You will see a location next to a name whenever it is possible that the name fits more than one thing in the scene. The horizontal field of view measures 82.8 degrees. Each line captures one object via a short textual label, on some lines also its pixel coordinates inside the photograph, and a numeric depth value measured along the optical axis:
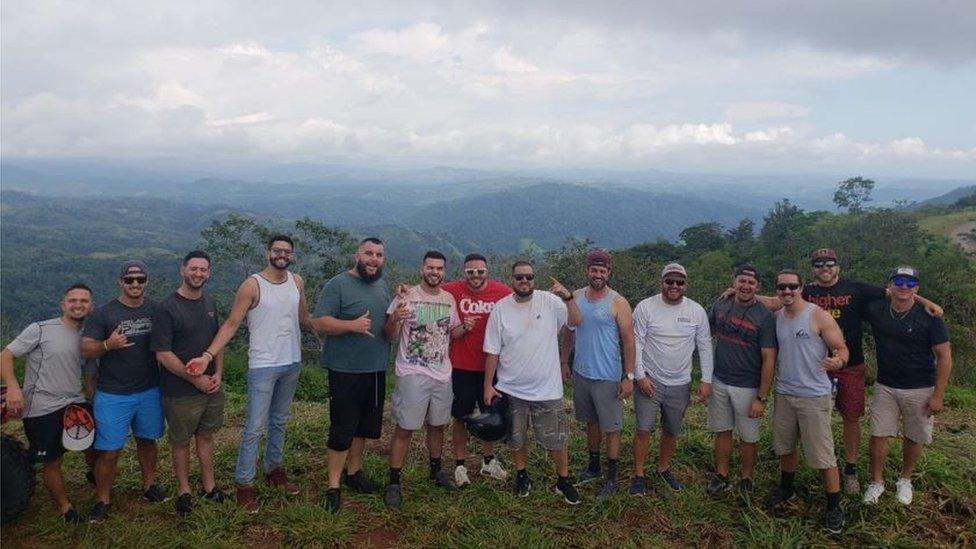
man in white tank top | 4.22
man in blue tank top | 4.52
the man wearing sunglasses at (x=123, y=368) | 4.05
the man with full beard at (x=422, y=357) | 4.46
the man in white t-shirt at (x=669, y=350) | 4.55
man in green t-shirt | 4.34
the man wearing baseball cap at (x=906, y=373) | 4.20
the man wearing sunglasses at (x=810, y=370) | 4.23
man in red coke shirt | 4.64
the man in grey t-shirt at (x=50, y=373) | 4.05
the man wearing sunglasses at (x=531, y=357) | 4.47
